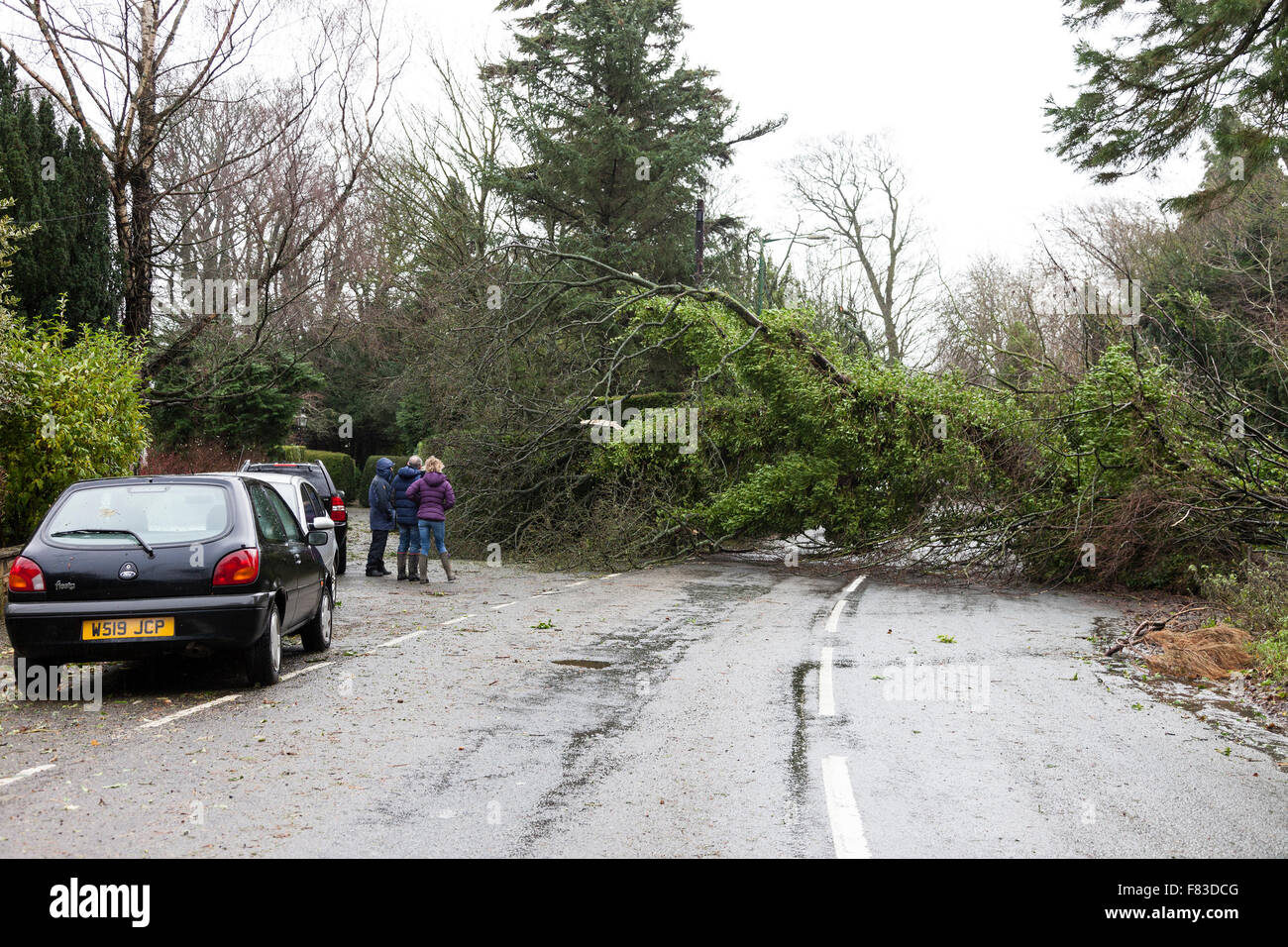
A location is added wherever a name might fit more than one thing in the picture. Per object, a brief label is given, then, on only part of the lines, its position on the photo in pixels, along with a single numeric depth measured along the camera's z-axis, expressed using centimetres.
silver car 1324
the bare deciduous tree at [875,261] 4753
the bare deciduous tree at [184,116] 1742
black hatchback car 786
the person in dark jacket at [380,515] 1902
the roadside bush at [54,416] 1279
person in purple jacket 1770
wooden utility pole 2611
